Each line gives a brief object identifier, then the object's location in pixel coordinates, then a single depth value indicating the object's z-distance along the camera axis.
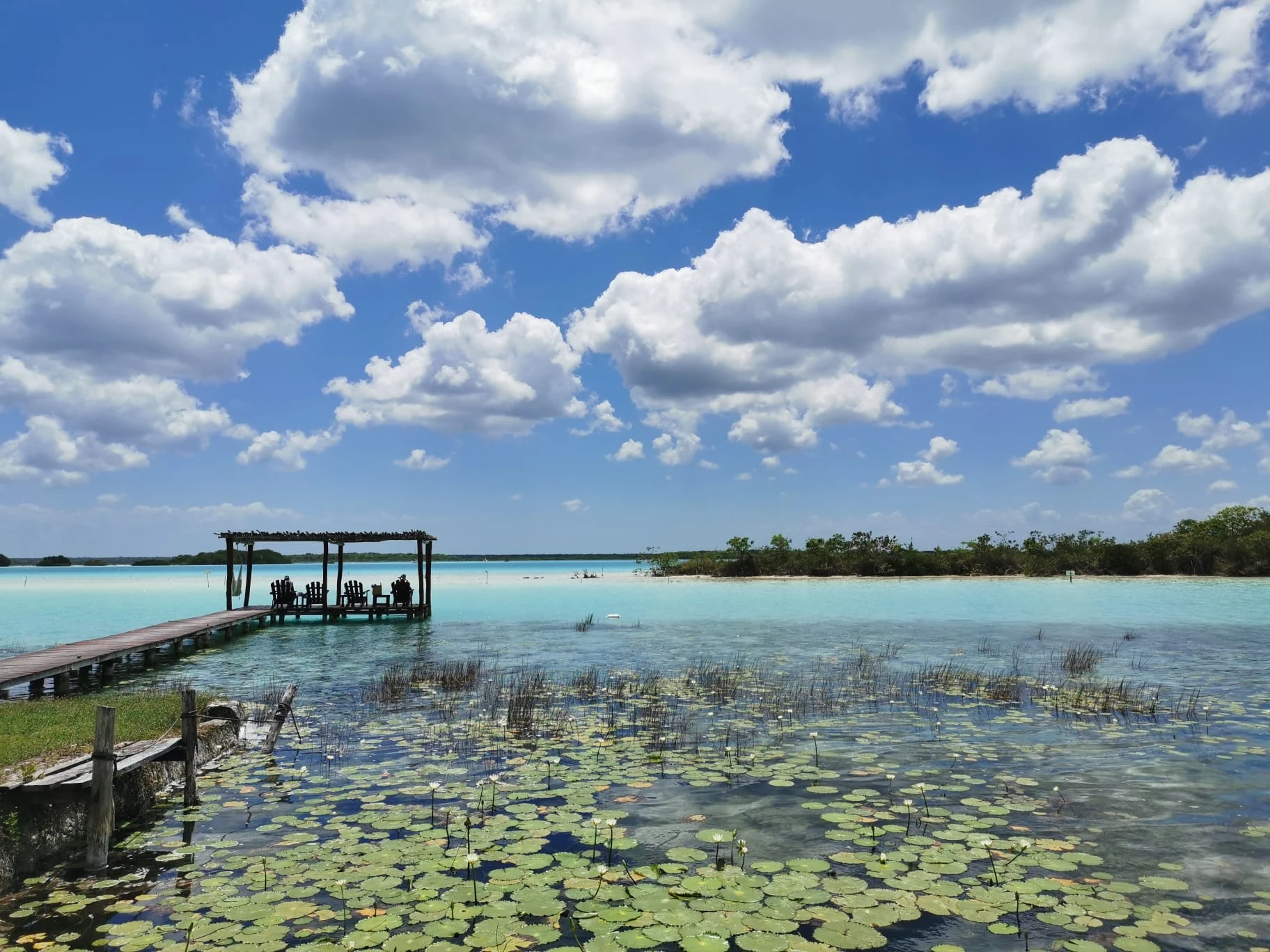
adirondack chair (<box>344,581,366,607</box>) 40.89
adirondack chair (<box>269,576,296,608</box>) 40.62
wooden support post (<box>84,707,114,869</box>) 8.00
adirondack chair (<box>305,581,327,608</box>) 41.06
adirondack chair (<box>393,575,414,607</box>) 41.16
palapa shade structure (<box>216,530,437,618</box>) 38.38
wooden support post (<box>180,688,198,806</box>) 9.89
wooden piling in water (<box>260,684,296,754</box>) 13.01
